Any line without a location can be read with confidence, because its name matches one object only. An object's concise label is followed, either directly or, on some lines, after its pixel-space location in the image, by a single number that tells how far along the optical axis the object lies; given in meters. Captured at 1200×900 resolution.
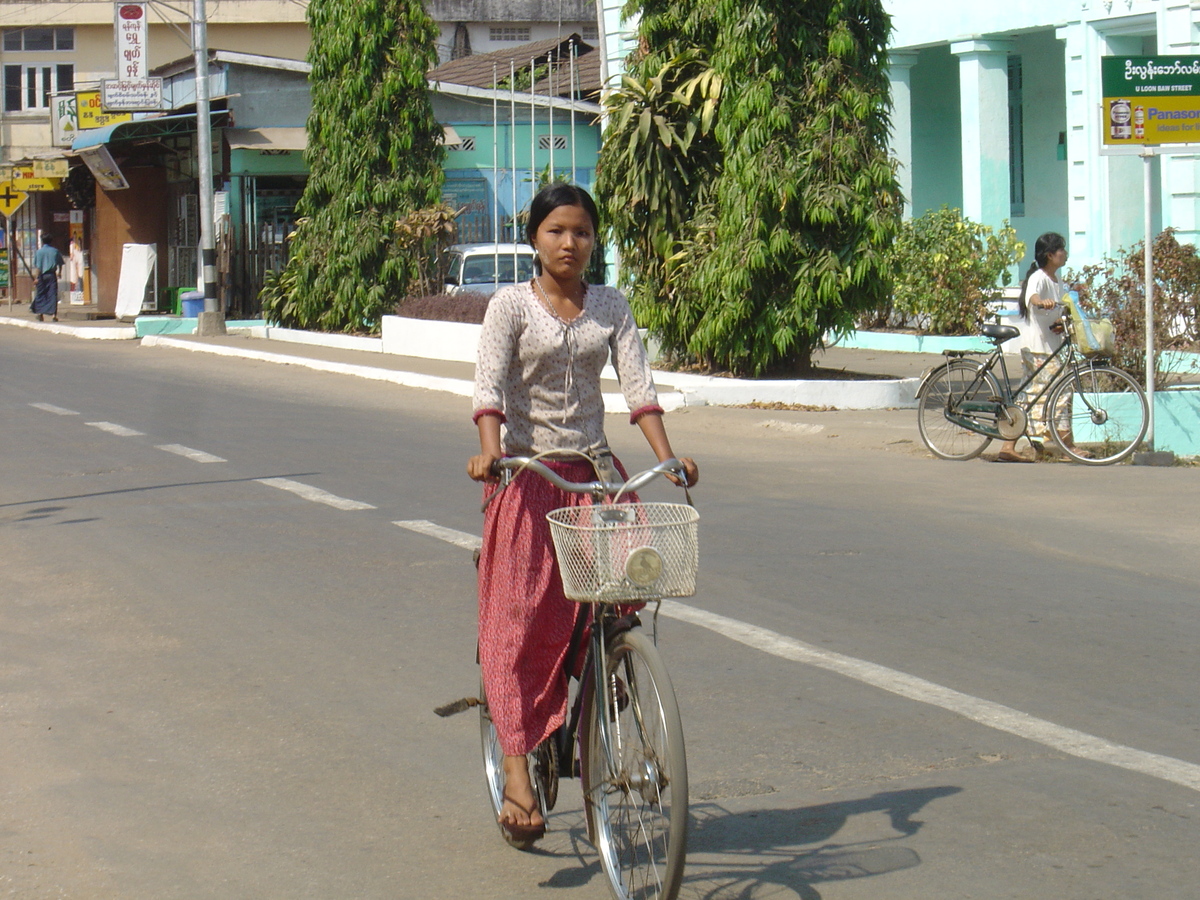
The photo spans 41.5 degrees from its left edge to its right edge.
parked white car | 27.09
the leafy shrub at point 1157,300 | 13.06
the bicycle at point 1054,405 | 12.16
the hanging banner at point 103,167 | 34.84
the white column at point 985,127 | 23.44
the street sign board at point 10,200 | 39.69
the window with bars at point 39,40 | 55.03
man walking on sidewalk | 36.03
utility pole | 29.12
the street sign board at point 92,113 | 40.34
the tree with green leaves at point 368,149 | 27.31
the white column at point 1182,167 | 19.33
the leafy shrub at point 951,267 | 22.12
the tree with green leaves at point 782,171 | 17.19
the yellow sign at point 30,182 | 44.19
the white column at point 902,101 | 25.34
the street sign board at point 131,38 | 35.66
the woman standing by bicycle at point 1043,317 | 12.35
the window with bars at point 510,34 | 55.25
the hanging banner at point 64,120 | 41.88
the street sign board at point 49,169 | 43.28
